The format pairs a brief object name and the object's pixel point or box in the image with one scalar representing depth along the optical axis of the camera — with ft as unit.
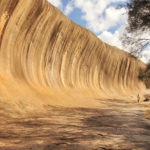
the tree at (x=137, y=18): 28.71
